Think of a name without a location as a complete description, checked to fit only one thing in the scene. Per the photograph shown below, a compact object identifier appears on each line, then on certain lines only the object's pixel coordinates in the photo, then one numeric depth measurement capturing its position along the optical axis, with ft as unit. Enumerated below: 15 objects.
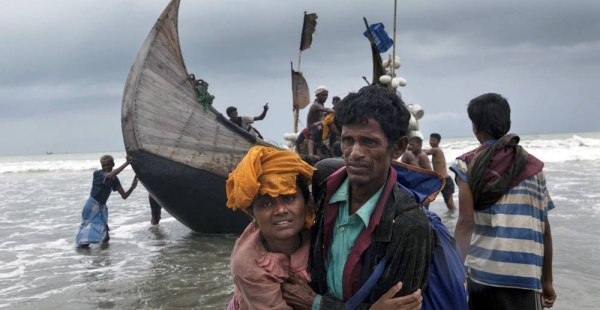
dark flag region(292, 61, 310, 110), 36.47
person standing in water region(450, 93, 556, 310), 8.00
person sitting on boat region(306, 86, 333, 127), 29.48
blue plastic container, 29.27
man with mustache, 4.79
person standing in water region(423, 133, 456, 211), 30.76
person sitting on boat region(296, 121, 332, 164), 28.17
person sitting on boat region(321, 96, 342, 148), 26.43
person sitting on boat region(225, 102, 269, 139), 31.86
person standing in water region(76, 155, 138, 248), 26.35
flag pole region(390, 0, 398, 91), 27.01
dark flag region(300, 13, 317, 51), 36.88
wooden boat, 24.73
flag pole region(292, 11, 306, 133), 36.04
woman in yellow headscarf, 5.61
